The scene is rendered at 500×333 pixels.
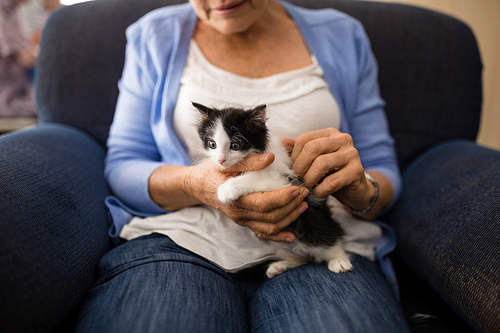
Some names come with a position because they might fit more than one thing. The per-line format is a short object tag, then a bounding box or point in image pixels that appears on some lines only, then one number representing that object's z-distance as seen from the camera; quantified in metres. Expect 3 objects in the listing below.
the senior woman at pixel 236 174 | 0.79
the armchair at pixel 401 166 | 0.77
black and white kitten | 0.85
